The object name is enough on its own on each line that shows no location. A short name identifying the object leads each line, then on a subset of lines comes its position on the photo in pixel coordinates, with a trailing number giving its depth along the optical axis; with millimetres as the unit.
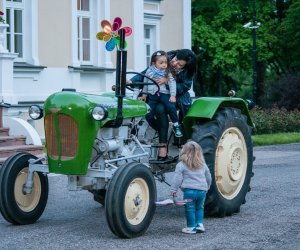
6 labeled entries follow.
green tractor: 9008
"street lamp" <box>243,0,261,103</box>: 37553
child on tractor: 10555
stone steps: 16806
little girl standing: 9281
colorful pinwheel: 9719
